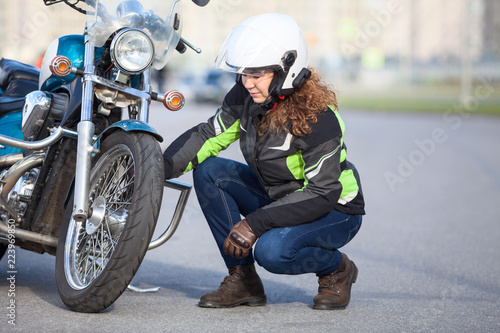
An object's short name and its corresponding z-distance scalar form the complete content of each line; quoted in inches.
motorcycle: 262.7
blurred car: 2753.4
